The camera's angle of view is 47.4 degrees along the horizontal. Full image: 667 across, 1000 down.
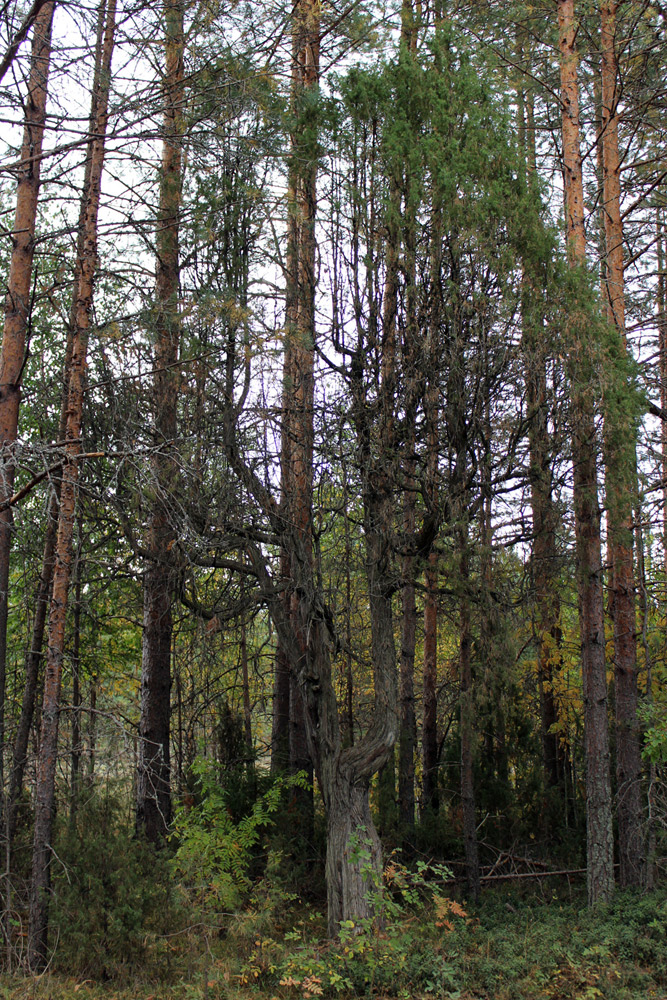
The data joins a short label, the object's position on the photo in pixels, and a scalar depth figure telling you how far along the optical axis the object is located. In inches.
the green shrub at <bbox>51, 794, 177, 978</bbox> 241.6
